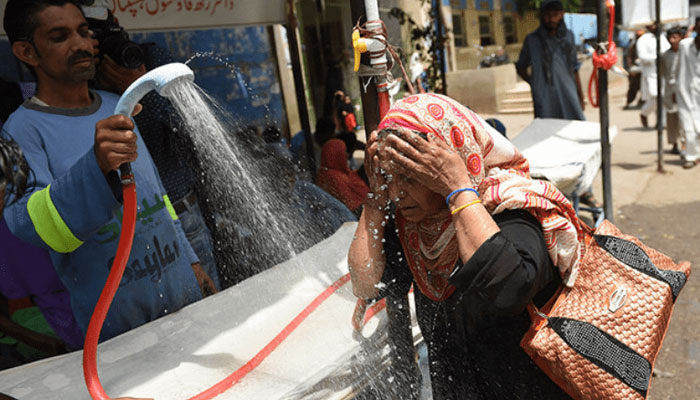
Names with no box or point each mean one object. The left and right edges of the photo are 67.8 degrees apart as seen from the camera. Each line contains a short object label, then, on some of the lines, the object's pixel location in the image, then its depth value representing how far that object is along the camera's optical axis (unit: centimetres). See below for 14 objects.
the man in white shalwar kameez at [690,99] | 666
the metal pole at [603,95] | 365
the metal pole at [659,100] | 550
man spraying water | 138
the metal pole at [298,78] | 356
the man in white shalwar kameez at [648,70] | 870
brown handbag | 128
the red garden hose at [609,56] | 360
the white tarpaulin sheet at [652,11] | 573
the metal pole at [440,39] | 527
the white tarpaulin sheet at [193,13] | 271
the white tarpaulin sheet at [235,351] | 149
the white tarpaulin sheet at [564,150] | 346
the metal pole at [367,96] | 179
